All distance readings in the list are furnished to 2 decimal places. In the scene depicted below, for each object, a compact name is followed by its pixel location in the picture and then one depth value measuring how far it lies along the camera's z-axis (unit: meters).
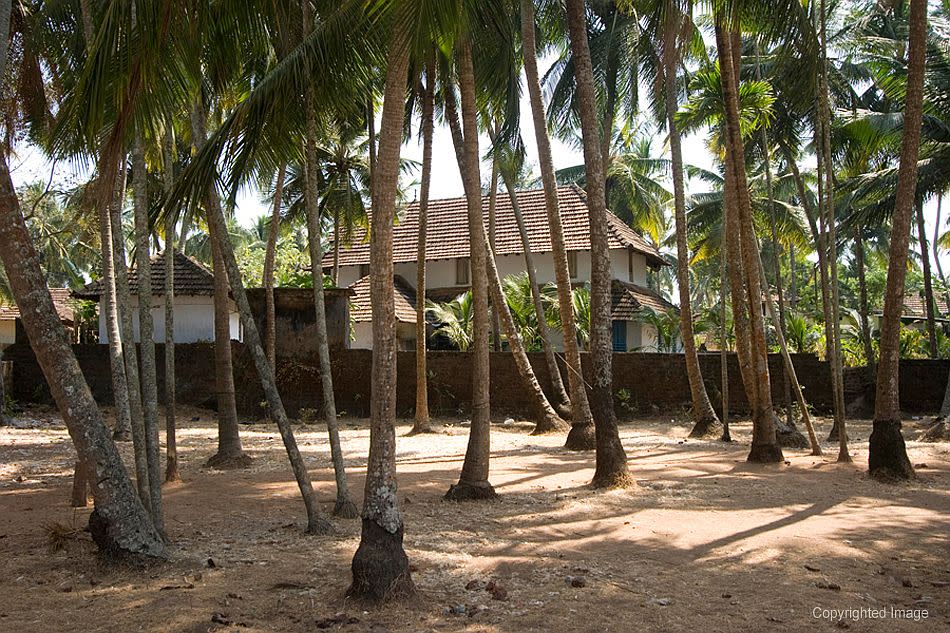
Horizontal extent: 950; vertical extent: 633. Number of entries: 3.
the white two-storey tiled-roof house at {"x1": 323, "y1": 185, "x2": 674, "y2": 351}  27.39
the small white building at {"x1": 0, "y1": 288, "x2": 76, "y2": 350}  38.04
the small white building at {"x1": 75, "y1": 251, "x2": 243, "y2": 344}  23.69
